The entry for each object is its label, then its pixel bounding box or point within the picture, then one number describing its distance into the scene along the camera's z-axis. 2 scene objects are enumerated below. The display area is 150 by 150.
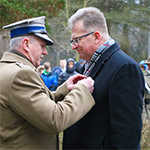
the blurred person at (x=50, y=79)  7.73
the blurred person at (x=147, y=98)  4.92
